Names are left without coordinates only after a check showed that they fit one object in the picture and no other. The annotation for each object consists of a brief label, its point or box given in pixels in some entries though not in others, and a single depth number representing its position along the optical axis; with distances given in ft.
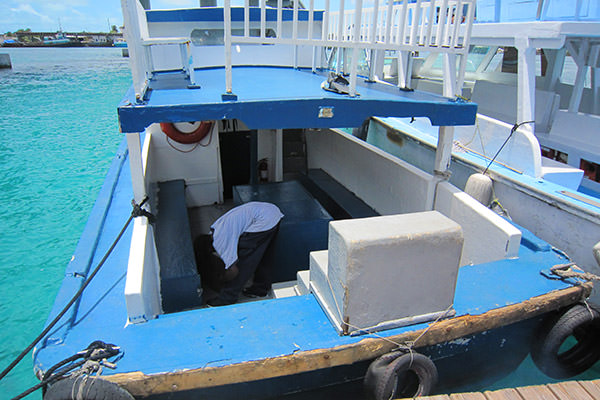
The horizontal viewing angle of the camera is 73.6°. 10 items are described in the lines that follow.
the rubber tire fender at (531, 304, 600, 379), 9.52
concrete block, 6.97
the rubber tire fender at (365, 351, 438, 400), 7.61
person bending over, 13.57
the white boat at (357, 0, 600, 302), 13.65
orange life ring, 18.49
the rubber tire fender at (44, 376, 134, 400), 6.44
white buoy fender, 14.94
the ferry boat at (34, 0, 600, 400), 7.16
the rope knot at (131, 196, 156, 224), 10.27
